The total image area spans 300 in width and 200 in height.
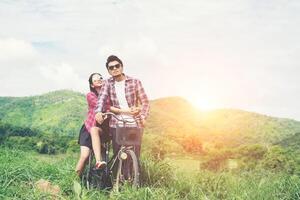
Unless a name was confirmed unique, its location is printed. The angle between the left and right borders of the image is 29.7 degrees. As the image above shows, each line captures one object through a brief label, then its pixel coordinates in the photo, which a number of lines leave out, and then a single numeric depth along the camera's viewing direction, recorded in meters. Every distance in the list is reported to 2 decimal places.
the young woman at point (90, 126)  7.55
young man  7.20
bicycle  7.11
